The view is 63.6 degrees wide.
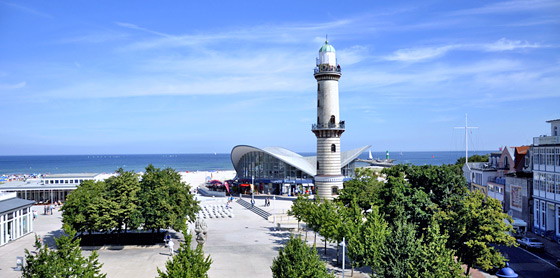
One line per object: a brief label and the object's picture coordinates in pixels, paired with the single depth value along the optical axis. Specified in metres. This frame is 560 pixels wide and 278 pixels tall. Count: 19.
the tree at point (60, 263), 17.83
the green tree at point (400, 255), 20.52
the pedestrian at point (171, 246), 33.88
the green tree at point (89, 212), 35.94
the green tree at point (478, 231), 25.69
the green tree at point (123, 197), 36.50
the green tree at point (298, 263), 18.97
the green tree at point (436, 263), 19.14
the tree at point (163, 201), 37.06
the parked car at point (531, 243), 37.84
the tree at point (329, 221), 30.47
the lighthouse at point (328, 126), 56.09
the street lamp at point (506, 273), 23.67
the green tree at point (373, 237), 24.31
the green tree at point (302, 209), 38.18
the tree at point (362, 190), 42.53
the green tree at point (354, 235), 26.38
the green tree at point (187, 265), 17.56
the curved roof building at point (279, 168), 77.44
